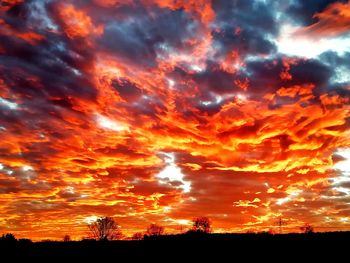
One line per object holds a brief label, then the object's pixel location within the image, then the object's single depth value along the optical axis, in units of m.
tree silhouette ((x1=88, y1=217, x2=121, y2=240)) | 143.12
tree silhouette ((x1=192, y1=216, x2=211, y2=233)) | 127.55
